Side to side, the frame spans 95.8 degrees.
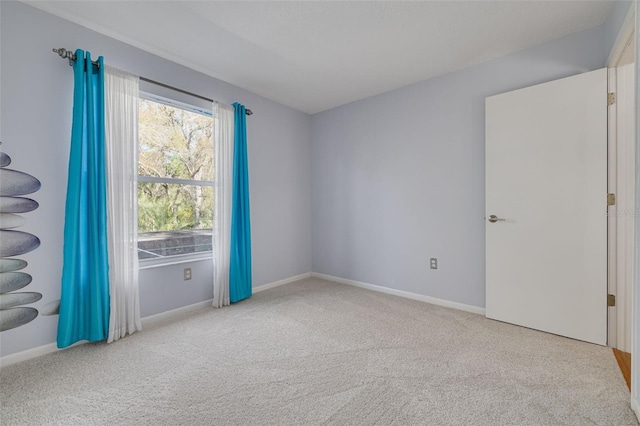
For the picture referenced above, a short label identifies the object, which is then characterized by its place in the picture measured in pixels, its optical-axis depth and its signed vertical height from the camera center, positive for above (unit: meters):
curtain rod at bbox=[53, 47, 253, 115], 2.10 +1.17
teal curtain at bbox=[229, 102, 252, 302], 3.24 -0.11
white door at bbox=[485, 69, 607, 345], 2.21 +0.01
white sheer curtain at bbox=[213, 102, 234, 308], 3.13 +0.03
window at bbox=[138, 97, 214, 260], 2.75 +0.32
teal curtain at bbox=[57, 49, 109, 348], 2.13 -0.07
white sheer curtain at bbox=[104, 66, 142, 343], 2.34 +0.11
